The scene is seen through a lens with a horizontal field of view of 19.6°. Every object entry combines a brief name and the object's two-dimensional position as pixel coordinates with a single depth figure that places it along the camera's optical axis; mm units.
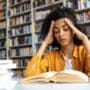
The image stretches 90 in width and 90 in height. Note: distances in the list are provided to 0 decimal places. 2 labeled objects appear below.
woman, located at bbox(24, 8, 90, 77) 1619
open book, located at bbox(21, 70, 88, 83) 804
